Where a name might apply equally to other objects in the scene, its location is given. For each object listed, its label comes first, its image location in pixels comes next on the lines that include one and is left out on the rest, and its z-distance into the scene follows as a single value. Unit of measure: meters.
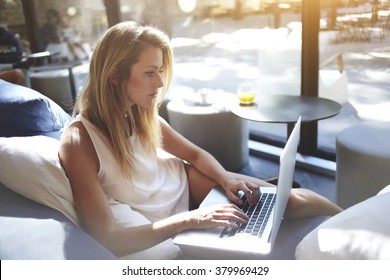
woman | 1.08
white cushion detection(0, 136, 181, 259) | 1.08
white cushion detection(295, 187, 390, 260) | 0.73
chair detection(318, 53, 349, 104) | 2.75
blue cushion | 1.28
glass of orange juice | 2.30
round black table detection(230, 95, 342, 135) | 2.03
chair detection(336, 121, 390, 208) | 1.77
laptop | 0.95
